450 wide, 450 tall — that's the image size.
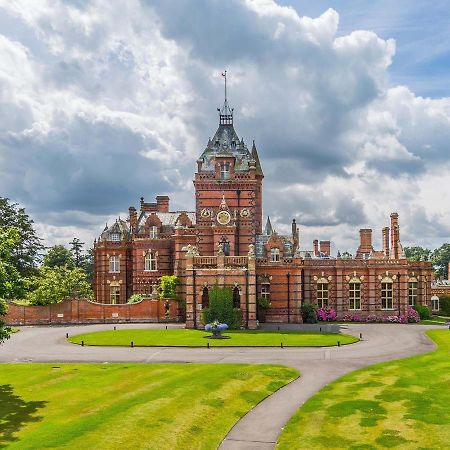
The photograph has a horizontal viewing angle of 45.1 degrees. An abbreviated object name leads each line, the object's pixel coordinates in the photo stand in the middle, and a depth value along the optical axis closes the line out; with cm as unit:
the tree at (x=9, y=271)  2497
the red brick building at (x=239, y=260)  5825
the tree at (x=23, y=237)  8850
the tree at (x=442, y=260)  14438
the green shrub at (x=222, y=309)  5583
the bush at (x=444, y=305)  7881
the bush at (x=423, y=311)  6969
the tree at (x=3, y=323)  2544
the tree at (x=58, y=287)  6481
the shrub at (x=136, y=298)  6924
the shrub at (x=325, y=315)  6675
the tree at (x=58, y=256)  11700
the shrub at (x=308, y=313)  6488
